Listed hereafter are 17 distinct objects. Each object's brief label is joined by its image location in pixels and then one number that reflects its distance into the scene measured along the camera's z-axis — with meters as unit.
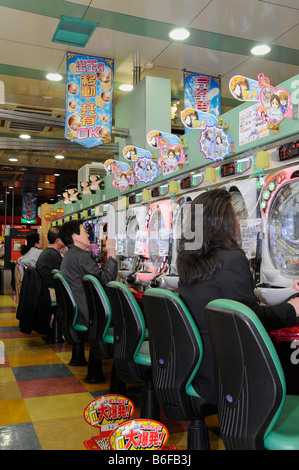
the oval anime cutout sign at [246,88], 3.21
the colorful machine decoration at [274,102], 3.06
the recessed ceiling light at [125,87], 6.63
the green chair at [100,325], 3.11
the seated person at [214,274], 1.92
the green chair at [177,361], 1.91
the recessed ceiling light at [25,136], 8.98
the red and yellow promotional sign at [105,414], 2.22
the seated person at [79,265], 4.02
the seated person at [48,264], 5.80
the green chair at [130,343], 2.52
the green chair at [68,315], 3.84
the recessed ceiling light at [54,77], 6.32
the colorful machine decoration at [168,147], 4.62
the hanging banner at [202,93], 6.12
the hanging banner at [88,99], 5.69
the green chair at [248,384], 1.41
